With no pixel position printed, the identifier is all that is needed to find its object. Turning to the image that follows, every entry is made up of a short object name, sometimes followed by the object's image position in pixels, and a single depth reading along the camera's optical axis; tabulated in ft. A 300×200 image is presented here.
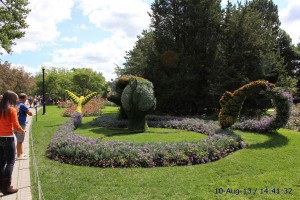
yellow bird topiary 61.63
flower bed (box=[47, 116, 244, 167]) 27.07
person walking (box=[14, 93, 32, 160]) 28.45
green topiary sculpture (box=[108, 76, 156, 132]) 45.27
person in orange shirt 18.89
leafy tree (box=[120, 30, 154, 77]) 75.45
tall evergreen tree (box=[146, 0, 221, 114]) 68.69
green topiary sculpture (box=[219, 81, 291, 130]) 38.27
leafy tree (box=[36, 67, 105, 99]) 169.89
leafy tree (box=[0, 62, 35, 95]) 143.71
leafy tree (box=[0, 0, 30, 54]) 67.72
